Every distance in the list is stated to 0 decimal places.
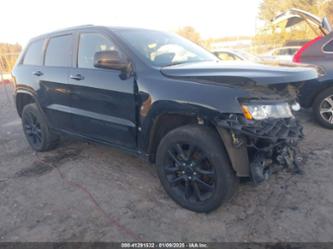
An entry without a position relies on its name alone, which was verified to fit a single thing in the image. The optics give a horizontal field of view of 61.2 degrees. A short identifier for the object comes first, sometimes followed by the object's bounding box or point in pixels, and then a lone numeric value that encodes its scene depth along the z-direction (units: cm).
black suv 230
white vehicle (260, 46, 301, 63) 1248
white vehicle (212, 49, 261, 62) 893
